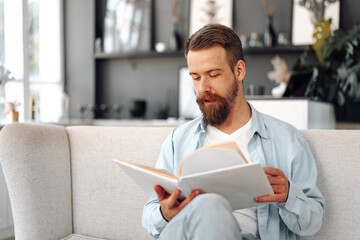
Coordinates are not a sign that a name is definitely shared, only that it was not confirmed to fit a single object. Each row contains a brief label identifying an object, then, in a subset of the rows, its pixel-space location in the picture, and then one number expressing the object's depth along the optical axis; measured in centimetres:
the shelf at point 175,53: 493
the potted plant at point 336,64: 418
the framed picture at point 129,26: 575
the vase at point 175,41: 553
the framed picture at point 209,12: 527
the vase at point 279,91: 436
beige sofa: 156
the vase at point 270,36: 499
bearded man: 126
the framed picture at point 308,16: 479
